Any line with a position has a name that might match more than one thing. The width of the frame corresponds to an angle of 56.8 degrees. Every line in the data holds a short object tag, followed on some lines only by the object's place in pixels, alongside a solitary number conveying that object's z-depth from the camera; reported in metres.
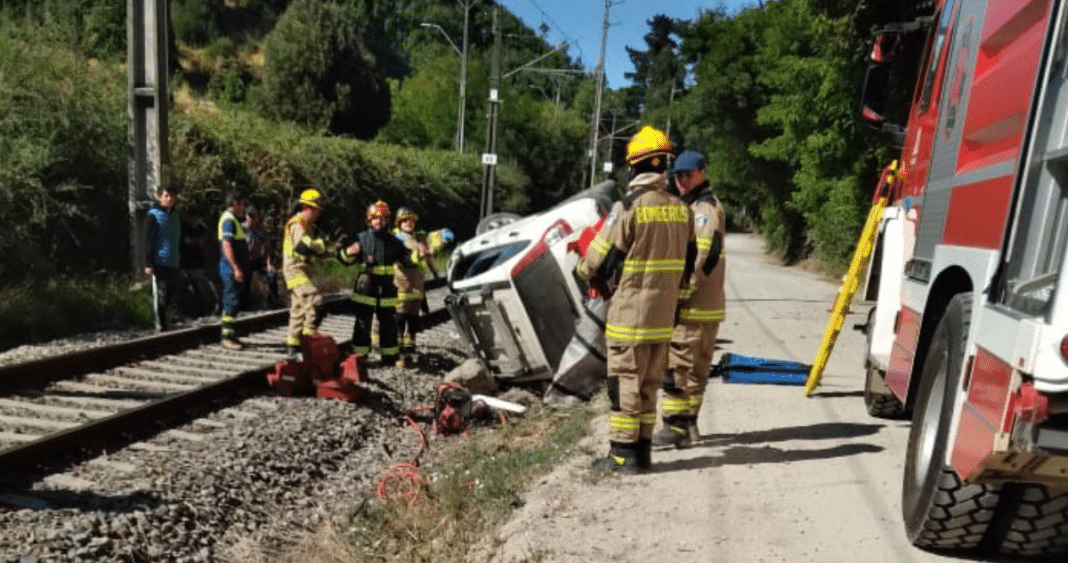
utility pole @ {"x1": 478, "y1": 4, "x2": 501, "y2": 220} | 30.77
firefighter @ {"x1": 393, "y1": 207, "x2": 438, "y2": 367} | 11.57
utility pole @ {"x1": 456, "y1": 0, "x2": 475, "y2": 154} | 34.24
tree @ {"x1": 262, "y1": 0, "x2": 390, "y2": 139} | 40.69
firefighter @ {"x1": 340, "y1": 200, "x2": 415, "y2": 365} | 10.33
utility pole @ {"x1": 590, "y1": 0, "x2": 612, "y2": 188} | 52.47
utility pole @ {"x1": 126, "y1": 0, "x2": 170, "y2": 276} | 13.78
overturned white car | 9.48
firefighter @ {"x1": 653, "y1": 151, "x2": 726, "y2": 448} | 6.23
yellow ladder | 7.44
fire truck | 3.13
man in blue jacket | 11.62
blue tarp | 8.86
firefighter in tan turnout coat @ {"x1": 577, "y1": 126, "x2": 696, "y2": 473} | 5.47
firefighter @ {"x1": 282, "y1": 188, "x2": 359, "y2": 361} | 9.73
